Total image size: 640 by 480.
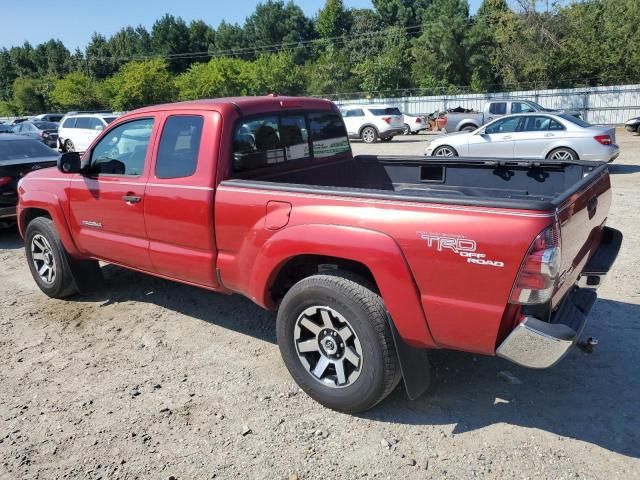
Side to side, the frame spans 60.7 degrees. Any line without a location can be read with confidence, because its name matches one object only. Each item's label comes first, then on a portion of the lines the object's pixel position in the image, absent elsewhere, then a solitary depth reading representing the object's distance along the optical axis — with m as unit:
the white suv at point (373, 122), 24.27
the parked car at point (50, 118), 33.31
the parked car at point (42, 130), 24.99
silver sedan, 12.20
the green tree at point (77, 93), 52.53
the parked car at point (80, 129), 20.02
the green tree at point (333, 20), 82.68
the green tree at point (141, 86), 46.12
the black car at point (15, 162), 7.97
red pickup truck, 2.72
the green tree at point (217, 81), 50.72
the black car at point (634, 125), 24.10
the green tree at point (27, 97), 67.44
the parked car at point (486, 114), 22.00
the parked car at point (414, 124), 30.09
